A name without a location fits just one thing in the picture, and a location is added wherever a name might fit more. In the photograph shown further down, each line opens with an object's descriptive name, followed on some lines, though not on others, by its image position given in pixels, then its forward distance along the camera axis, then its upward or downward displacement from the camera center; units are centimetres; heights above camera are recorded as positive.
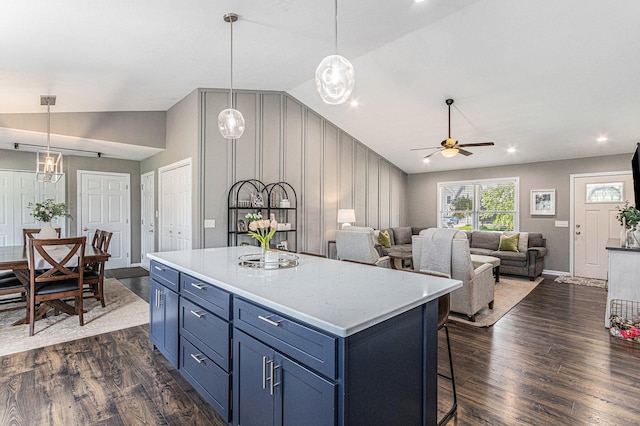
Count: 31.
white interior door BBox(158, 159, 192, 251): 513 +8
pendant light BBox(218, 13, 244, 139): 323 +88
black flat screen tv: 374 +41
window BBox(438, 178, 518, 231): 718 +14
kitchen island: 123 -60
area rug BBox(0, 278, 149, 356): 309 -124
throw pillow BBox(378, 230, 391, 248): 719 -65
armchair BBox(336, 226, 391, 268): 466 -54
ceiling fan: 477 +94
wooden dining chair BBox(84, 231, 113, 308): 389 -78
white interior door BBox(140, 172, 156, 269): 640 -11
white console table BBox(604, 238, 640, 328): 339 -67
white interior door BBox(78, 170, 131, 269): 646 +3
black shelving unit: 514 +6
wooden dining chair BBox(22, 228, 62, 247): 451 -32
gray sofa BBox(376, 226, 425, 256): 739 -62
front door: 592 -11
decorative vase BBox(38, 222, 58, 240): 418 -28
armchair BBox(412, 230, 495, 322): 359 -79
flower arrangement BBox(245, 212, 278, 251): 233 -12
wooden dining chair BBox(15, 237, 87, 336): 318 -71
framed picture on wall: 660 +18
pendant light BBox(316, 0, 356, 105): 226 +93
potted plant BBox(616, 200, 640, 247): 350 -15
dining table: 327 -52
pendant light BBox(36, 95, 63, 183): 412 +73
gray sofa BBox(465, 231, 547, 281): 609 -83
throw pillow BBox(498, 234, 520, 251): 640 -63
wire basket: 321 -112
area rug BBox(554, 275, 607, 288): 562 -126
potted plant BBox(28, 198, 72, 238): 418 -6
